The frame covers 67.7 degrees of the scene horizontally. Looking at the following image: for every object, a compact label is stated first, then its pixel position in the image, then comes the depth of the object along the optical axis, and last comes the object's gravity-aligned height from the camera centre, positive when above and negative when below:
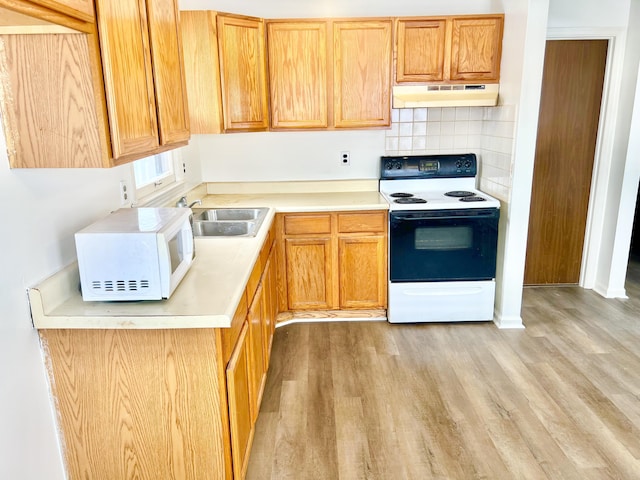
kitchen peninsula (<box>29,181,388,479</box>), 1.59 -0.87
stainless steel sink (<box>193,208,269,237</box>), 2.97 -0.63
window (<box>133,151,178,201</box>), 2.59 -0.31
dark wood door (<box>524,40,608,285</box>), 3.81 -0.34
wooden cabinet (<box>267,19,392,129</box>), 3.32 +0.32
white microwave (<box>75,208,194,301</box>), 1.60 -0.46
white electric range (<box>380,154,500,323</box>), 3.32 -0.96
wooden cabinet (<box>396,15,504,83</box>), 3.31 +0.47
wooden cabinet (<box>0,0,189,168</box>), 1.34 +0.09
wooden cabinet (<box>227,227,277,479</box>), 1.77 -1.07
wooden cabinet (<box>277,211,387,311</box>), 3.40 -1.00
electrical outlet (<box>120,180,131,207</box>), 2.24 -0.33
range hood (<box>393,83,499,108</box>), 3.38 +0.15
